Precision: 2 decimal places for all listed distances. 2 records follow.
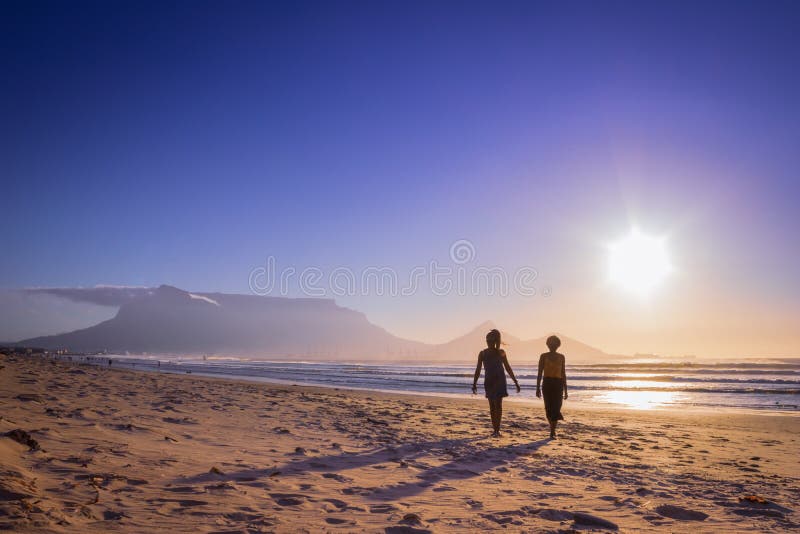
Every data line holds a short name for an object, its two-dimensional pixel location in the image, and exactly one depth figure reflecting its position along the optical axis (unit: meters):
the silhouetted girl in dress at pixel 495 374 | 11.39
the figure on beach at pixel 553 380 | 11.29
